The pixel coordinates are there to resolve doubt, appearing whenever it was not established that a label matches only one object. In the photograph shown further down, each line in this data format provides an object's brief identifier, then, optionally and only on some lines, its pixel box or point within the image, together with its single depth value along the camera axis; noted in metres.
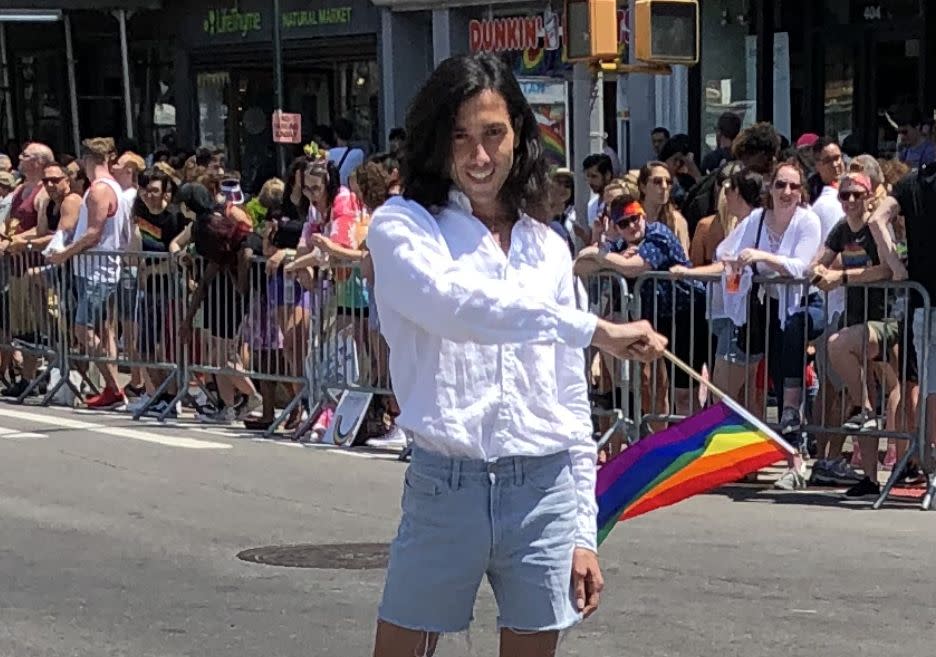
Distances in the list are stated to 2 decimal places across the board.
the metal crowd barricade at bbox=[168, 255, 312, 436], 13.18
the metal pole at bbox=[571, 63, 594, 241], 12.91
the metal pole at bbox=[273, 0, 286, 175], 22.78
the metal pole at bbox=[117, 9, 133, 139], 28.09
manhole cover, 8.27
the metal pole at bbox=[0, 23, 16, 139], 32.53
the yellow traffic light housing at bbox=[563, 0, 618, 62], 12.43
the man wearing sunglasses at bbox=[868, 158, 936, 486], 9.83
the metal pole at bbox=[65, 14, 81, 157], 29.59
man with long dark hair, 3.82
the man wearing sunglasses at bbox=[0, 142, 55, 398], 15.63
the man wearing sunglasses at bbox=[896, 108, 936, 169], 17.27
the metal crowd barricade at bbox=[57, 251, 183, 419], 14.16
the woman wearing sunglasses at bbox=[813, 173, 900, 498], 10.25
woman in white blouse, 10.60
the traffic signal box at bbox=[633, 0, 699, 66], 12.67
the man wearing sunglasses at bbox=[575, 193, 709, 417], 10.92
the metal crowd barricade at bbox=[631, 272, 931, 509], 10.16
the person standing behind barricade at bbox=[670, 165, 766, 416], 10.81
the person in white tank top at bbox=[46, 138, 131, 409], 14.64
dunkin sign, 23.08
